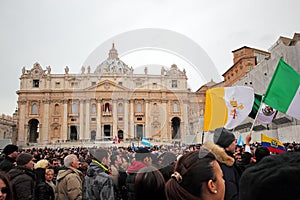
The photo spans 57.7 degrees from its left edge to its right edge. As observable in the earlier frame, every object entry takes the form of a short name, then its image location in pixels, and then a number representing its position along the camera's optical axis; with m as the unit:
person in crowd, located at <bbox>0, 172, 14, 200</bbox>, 2.29
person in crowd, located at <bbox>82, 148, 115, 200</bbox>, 3.89
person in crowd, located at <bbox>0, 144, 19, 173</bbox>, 4.66
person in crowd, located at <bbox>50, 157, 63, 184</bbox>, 5.69
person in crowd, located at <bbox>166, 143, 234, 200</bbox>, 1.65
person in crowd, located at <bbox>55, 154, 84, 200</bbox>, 4.30
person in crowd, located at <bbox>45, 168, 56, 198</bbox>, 4.70
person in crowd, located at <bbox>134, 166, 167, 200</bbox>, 2.40
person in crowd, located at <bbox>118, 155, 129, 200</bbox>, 4.47
